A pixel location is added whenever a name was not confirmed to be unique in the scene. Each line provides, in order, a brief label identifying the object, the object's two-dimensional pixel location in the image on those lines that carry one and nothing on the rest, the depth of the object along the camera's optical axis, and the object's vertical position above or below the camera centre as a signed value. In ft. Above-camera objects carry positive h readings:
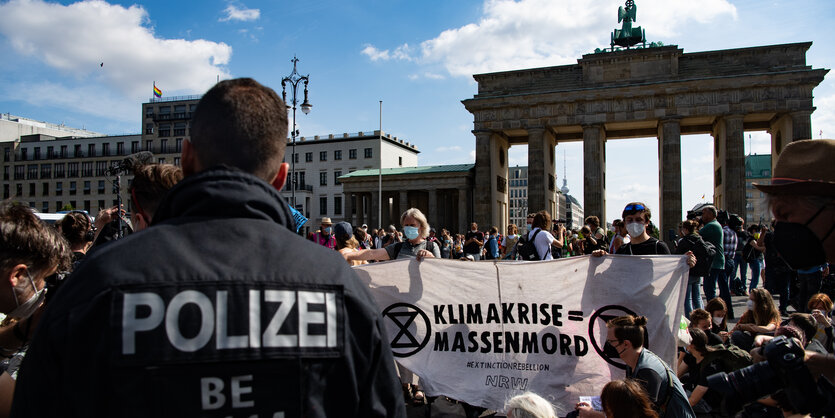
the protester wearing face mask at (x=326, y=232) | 40.83 -0.34
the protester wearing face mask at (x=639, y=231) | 22.13 -0.18
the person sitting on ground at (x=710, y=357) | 17.90 -4.42
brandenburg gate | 134.92 +32.00
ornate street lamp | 69.41 +18.40
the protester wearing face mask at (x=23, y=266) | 8.50 -0.62
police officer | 4.32 -0.83
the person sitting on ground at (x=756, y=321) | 20.26 -3.73
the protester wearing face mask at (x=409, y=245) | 21.86 -0.73
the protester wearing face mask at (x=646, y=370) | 12.96 -3.60
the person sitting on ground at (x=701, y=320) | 20.31 -3.55
